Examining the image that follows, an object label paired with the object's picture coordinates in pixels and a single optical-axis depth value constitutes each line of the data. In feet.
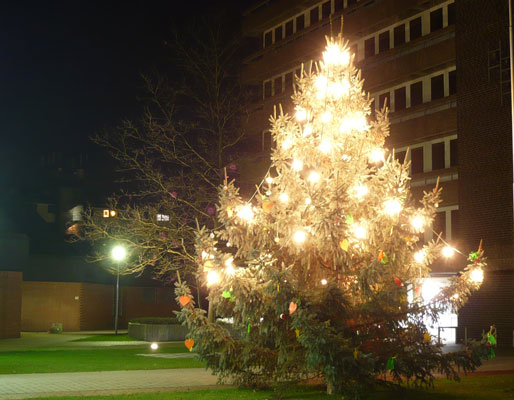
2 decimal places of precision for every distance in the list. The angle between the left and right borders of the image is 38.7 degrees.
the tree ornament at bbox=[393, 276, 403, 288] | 44.68
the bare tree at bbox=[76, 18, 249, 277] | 88.94
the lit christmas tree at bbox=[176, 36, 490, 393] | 44.14
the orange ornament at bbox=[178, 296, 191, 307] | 46.50
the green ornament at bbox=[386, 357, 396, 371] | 43.19
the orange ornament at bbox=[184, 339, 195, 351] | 46.85
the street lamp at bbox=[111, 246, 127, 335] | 95.71
